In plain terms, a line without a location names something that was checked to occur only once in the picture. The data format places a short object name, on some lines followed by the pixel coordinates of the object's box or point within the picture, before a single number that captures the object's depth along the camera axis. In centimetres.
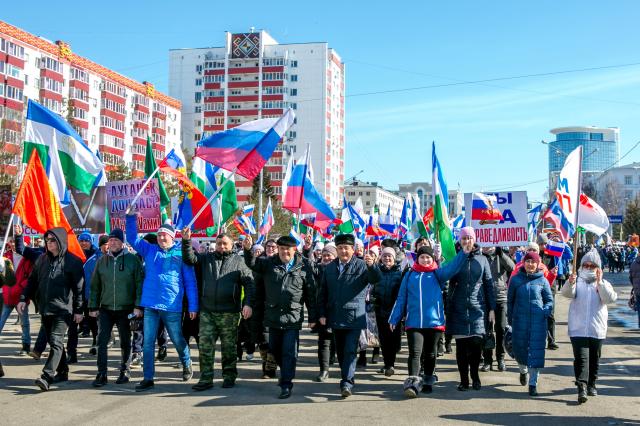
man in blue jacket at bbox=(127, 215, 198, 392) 858
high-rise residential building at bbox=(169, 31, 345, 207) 10175
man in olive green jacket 876
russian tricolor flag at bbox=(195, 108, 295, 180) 1054
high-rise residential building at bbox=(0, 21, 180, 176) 5984
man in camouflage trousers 859
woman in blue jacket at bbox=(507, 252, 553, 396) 841
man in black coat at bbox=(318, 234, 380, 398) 845
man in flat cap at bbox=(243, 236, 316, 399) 835
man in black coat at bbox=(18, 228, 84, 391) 863
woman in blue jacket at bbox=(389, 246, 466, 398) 841
